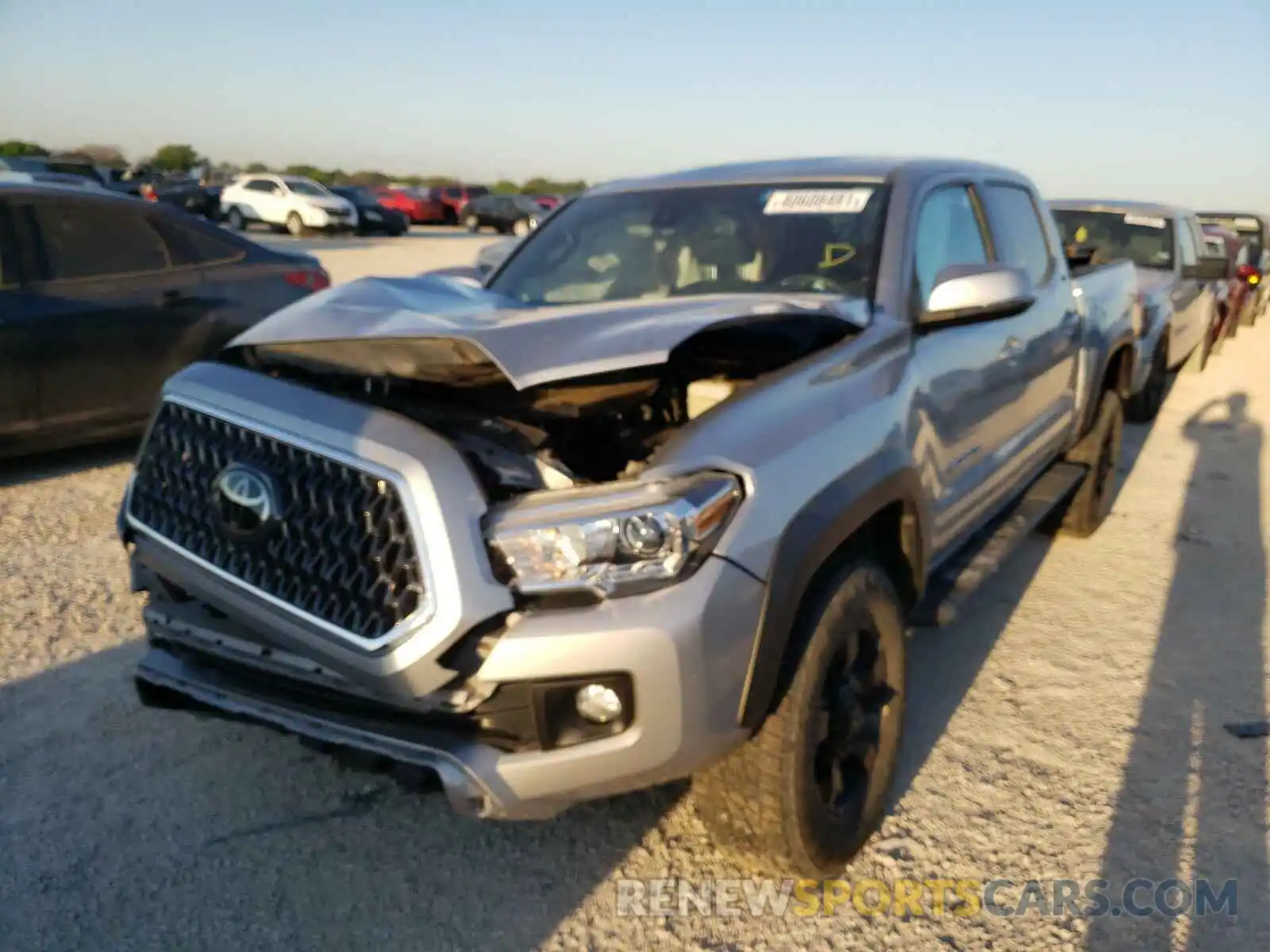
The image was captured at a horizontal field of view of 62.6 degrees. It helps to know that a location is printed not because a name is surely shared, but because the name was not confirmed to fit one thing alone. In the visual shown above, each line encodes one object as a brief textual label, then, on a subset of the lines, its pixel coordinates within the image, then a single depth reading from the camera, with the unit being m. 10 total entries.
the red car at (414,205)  40.28
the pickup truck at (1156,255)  8.63
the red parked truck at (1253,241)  17.14
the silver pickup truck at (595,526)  2.13
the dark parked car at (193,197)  29.80
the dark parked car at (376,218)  30.88
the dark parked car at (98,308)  5.59
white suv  29.30
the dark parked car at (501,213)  36.38
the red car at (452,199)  40.81
